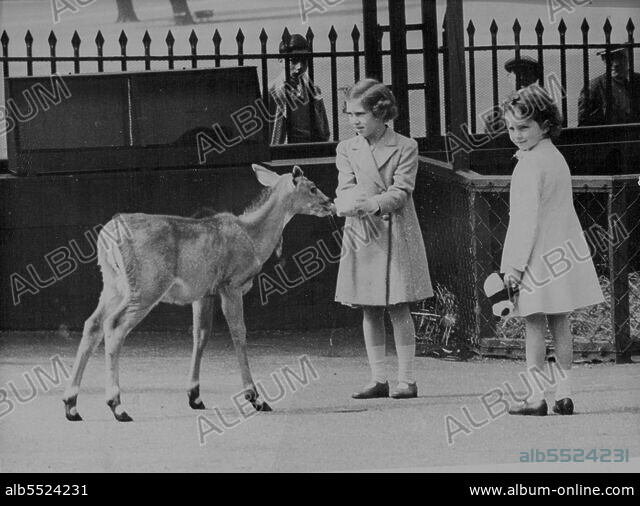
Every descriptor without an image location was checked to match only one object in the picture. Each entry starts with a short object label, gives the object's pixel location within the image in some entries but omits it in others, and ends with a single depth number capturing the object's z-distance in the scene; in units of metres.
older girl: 10.55
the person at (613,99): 13.74
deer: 9.71
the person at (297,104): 13.60
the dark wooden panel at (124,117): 11.81
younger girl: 9.93
